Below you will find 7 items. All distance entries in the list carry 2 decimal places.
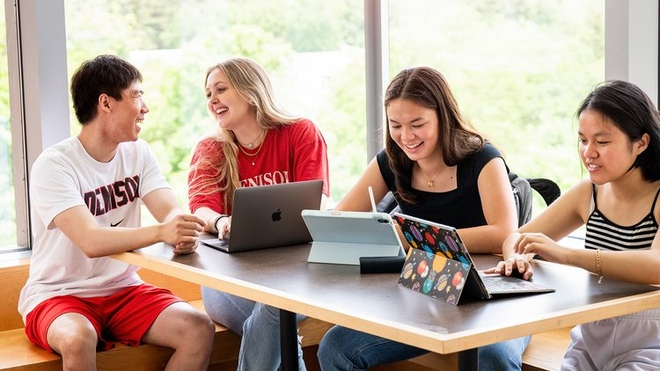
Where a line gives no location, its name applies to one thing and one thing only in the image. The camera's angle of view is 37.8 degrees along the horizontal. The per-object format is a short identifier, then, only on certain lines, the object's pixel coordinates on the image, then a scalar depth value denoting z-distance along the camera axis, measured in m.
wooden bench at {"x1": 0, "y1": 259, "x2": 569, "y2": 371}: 3.02
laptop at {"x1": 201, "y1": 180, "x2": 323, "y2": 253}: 2.63
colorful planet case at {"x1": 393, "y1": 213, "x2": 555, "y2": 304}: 2.02
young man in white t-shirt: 2.95
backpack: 2.93
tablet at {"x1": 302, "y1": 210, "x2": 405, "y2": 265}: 2.39
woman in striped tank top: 2.24
